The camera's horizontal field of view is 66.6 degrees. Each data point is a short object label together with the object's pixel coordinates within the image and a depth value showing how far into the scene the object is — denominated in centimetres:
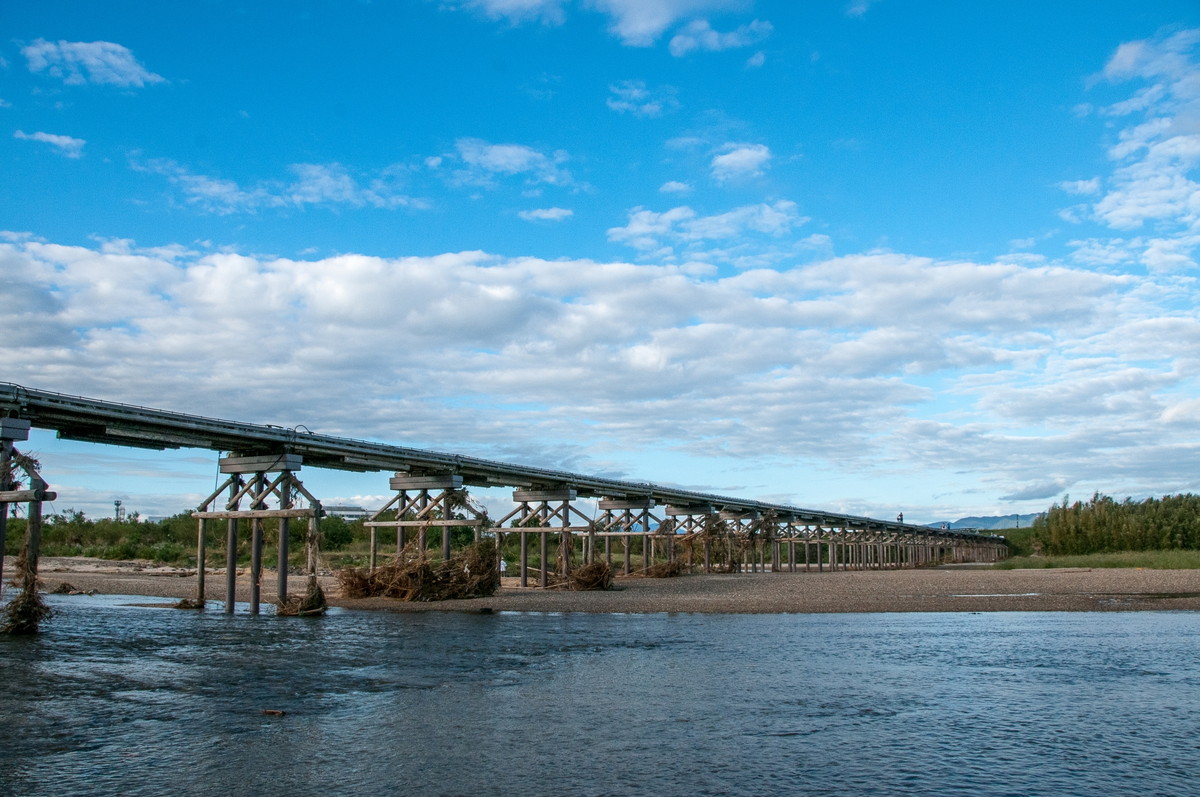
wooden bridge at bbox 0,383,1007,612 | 2447
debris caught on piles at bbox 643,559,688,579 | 5669
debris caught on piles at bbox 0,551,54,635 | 2220
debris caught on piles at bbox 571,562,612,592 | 4388
